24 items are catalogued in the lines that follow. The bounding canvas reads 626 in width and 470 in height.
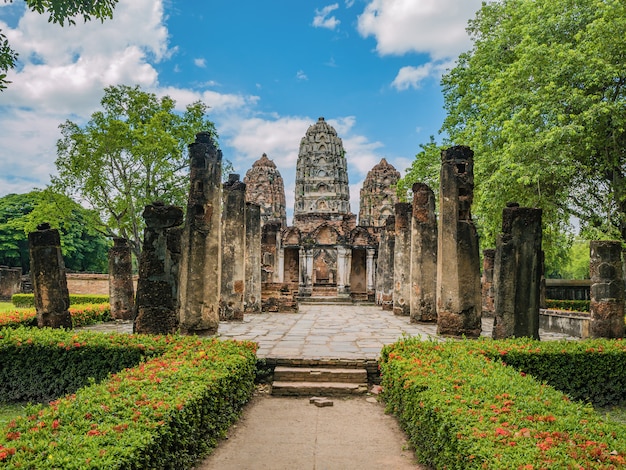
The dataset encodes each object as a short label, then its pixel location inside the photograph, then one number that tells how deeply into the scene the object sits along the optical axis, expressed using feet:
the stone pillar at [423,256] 45.01
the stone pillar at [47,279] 32.89
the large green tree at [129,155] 75.51
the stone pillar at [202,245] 33.50
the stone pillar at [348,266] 86.94
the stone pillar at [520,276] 27.76
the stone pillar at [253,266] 57.00
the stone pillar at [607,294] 34.99
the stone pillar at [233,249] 47.11
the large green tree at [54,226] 78.74
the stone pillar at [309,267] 90.70
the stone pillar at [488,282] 56.18
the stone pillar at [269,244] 75.10
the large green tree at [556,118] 48.49
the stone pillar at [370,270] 87.35
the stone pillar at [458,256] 33.27
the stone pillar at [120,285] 49.32
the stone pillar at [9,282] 88.53
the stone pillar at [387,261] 66.59
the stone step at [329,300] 82.73
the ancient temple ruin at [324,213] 90.22
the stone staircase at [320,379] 23.49
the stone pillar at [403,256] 55.11
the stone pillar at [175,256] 28.86
